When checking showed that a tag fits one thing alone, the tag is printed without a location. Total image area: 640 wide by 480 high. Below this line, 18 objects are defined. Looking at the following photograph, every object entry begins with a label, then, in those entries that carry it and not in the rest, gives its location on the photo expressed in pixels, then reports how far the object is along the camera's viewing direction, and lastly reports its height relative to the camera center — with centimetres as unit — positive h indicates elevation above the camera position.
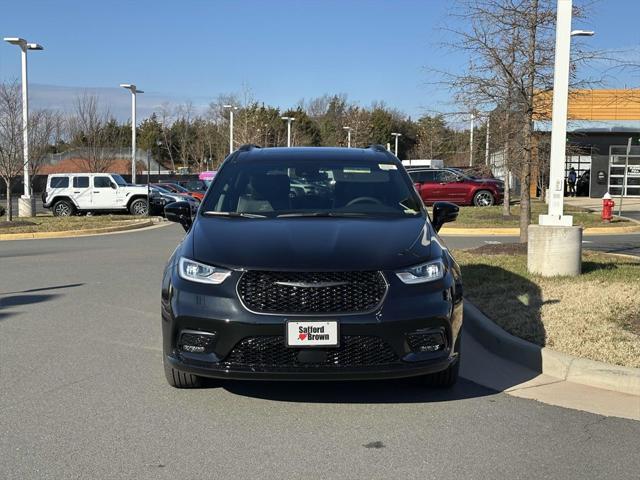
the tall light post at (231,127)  4368 +305
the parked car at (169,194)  2911 -86
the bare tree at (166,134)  7325 +429
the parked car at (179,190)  3288 -74
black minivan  423 -79
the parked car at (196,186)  3688 -61
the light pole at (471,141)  1400 +91
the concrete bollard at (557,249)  864 -85
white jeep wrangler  2742 -85
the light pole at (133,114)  3628 +317
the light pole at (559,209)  864 -35
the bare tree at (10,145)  2275 +85
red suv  2978 -46
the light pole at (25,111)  2430 +208
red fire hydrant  2105 -85
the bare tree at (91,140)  4644 +228
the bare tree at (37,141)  2642 +126
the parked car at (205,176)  4132 -7
